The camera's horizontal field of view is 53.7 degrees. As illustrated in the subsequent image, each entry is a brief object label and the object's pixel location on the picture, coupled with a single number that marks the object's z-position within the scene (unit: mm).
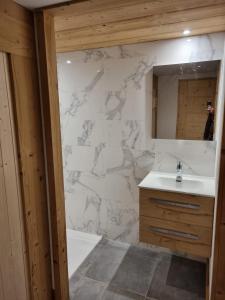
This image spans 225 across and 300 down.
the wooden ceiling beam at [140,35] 1800
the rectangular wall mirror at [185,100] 2150
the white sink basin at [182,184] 1898
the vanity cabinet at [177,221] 1852
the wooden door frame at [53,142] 1324
